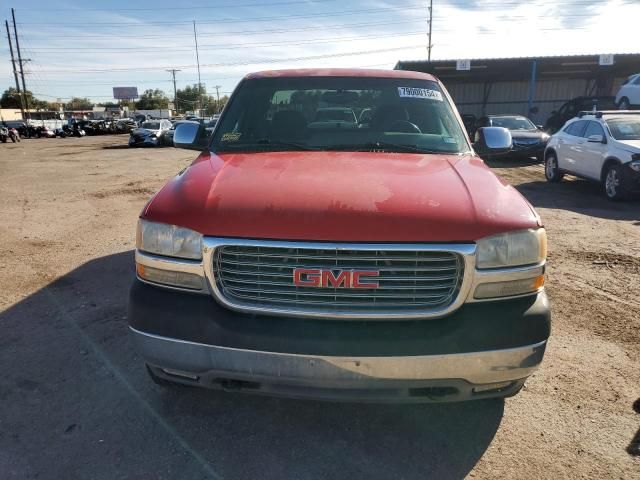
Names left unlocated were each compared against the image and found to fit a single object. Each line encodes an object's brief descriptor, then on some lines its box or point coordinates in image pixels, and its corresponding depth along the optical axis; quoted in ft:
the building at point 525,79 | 82.12
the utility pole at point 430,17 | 164.25
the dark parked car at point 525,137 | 52.19
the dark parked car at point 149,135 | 90.89
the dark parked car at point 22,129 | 156.66
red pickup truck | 6.94
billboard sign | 292.20
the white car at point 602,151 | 30.09
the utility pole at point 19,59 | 195.21
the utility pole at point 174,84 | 309.47
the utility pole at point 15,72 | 193.88
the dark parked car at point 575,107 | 68.69
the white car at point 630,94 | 59.98
